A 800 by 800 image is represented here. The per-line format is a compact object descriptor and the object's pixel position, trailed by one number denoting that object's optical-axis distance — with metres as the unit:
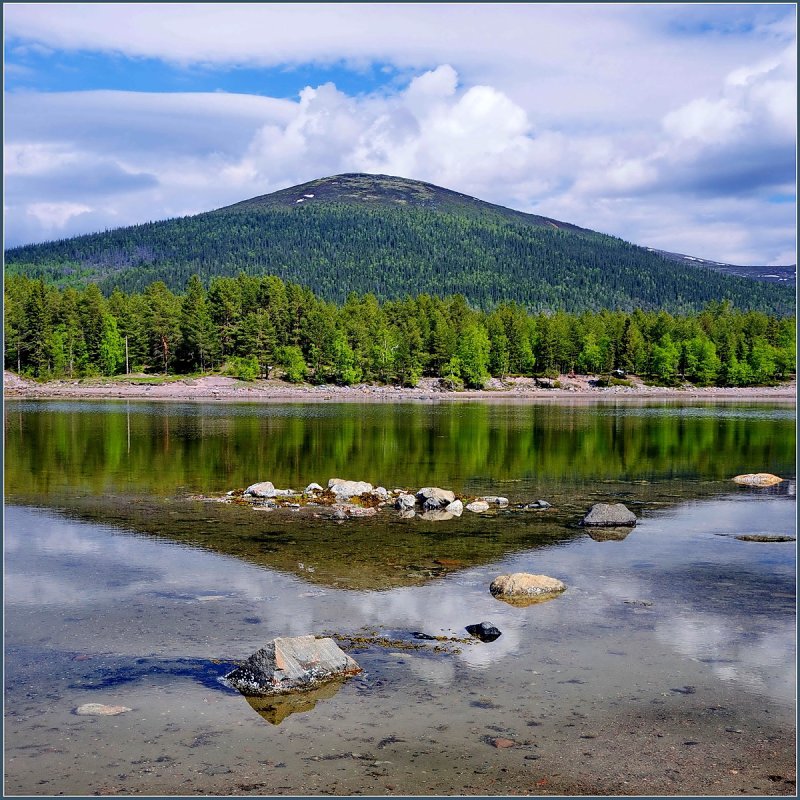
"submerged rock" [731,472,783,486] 36.16
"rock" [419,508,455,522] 26.67
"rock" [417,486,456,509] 28.24
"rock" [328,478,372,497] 30.22
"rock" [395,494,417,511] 28.38
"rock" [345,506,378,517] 27.12
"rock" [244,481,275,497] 30.05
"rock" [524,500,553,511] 29.08
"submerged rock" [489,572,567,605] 17.88
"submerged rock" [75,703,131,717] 11.94
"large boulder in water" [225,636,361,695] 12.81
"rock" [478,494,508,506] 29.84
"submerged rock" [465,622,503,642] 15.21
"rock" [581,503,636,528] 26.14
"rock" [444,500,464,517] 27.67
